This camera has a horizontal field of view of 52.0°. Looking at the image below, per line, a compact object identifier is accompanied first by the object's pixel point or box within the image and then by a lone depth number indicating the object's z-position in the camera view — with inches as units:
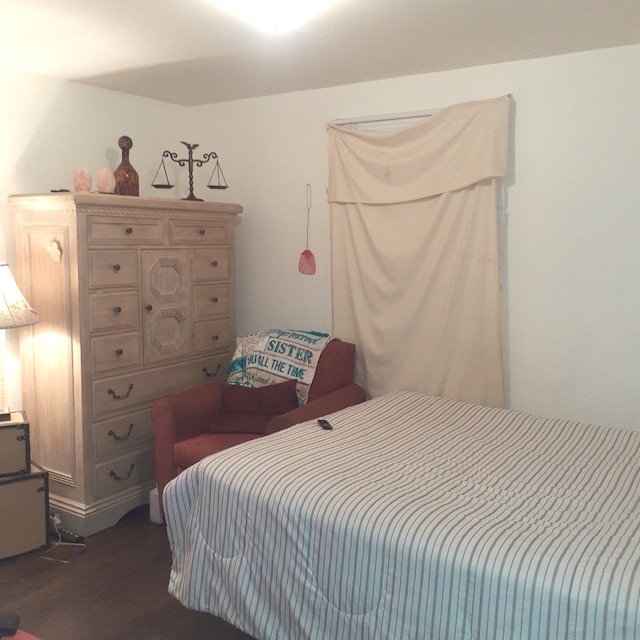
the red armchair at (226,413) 124.5
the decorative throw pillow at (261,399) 134.7
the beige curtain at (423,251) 130.3
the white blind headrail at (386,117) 137.4
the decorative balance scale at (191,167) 158.7
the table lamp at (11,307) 119.3
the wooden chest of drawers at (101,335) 127.3
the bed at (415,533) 65.3
